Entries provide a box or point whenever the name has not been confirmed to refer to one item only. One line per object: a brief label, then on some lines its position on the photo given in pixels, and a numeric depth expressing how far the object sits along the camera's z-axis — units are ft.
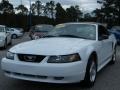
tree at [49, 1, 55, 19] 131.54
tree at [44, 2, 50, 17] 134.22
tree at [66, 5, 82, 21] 118.37
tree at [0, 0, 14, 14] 103.89
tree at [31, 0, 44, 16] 130.66
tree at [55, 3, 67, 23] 103.18
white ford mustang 7.78
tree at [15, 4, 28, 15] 124.95
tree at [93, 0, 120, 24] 91.79
